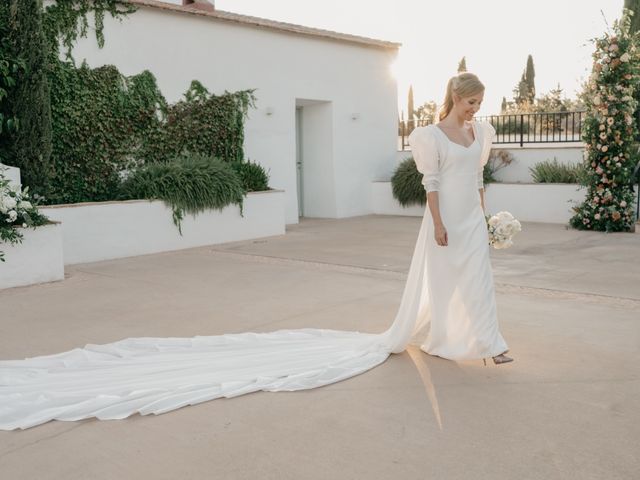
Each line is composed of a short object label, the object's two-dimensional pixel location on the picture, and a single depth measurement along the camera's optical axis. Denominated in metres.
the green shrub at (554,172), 13.45
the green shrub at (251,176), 11.83
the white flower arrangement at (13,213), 7.28
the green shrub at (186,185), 10.21
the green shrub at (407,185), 14.44
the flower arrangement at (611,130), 10.98
